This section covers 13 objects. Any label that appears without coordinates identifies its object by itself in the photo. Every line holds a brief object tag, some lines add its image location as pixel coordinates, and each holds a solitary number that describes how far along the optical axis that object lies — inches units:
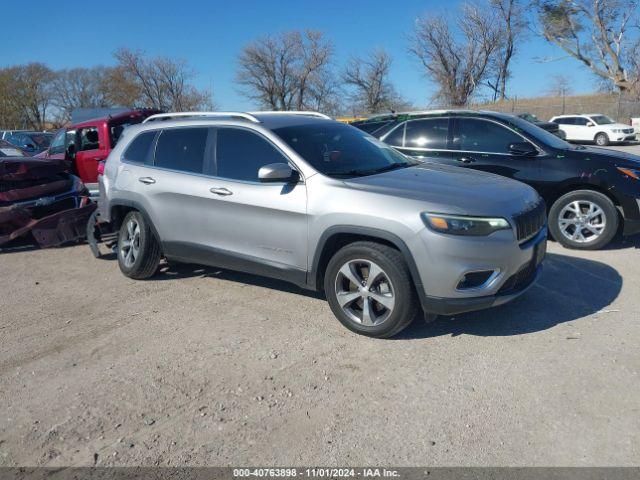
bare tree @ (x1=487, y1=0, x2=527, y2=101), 1833.2
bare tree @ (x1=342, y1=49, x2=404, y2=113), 1967.3
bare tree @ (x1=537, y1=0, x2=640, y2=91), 1770.4
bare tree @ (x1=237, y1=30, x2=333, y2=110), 1910.7
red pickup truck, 398.3
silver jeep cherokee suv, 146.3
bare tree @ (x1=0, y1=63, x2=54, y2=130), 2164.1
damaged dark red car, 287.6
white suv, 979.3
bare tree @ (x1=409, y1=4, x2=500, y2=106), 1841.8
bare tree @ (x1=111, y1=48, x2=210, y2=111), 1808.6
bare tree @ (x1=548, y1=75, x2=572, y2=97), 1960.6
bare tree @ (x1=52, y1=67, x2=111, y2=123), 2474.2
